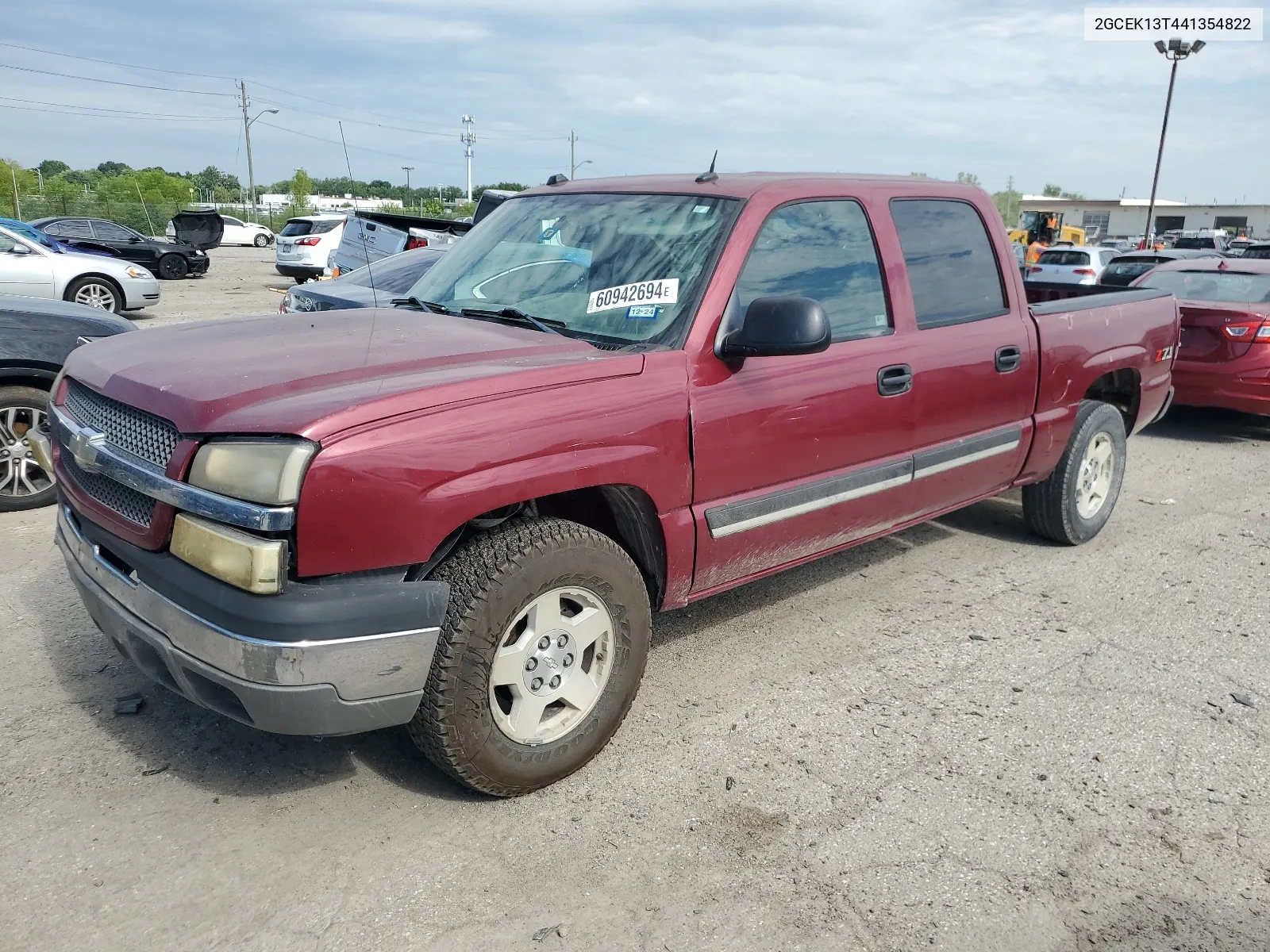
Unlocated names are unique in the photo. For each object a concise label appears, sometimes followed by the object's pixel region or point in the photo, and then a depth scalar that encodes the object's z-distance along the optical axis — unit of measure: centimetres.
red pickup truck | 246
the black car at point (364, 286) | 695
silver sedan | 1316
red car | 817
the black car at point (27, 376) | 539
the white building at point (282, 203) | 5306
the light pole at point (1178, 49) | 3070
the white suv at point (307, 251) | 2170
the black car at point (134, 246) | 2177
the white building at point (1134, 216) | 8731
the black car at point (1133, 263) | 1728
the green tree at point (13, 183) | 4103
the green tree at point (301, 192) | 5528
